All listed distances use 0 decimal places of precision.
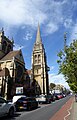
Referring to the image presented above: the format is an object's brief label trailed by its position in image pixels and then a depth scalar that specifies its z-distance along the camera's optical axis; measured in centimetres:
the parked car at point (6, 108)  588
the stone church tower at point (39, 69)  3016
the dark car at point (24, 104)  852
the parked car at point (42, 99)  1467
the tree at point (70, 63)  570
